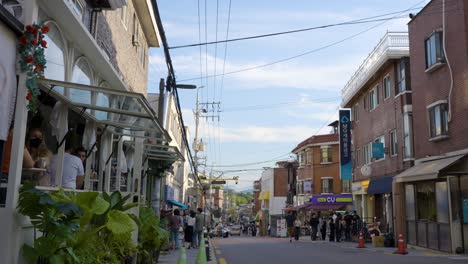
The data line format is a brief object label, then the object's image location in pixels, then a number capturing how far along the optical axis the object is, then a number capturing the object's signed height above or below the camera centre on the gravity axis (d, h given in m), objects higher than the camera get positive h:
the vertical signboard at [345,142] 32.19 +4.66
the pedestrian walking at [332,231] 29.88 -1.07
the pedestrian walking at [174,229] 18.58 -0.70
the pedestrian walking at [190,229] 20.66 -0.79
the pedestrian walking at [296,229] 31.91 -1.07
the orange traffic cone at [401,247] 18.05 -1.18
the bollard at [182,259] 6.35 -0.62
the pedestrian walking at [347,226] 29.12 -0.72
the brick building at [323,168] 50.81 +4.69
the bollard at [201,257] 8.58 -0.81
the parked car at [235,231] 66.69 -2.62
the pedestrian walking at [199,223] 20.19 -0.50
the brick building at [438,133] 17.67 +3.27
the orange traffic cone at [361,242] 22.18 -1.26
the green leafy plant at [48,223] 5.43 -0.17
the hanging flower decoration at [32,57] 5.95 +1.82
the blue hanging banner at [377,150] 27.22 +3.52
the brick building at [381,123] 24.66 +5.13
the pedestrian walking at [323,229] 31.05 -0.99
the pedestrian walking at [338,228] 29.55 -0.86
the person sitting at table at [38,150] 7.92 +0.94
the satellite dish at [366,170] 30.23 +2.68
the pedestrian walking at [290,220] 37.71 -0.60
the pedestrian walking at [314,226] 31.17 -0.81
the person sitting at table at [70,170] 8.70 +0.69
